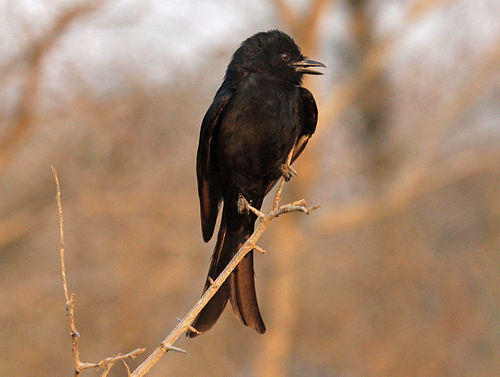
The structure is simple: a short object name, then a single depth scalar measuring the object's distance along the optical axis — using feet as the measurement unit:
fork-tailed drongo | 27.30
